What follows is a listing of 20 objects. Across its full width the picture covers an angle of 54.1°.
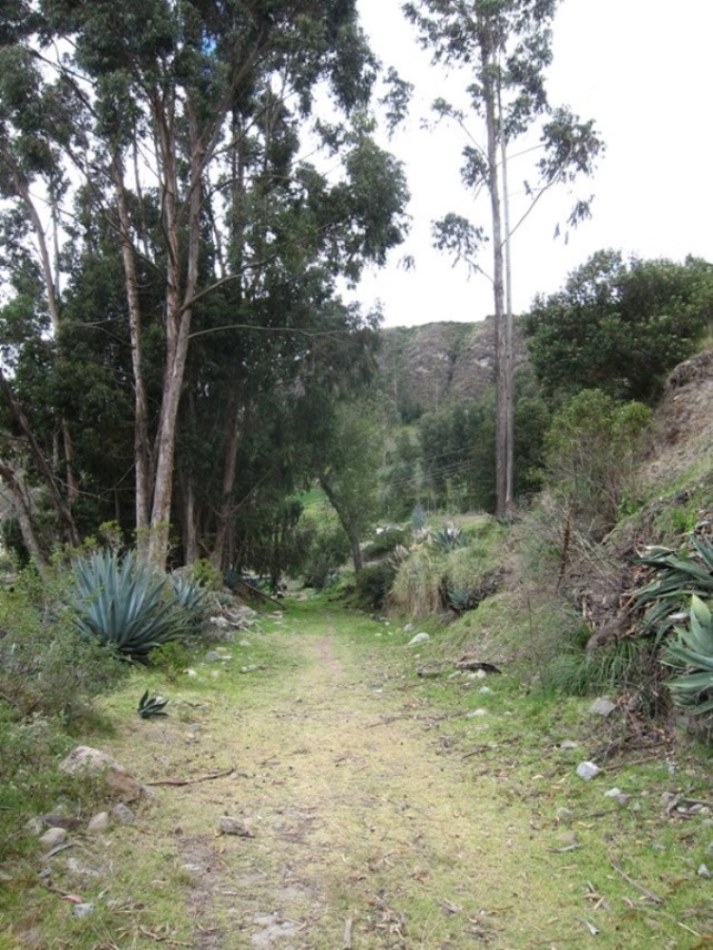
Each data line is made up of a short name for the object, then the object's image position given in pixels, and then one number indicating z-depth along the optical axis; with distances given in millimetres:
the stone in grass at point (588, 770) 4594
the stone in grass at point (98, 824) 3656
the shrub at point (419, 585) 13500
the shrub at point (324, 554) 33409
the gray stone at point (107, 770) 4031
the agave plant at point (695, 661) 4230
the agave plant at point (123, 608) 8078
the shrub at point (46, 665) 4738
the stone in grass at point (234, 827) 3916
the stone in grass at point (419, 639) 11453
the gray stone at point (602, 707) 5223
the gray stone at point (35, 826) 3469
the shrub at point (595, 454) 9117
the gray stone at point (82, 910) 2902
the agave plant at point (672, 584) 5090
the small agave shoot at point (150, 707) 6086
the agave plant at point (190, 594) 11016
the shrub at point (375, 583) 21766
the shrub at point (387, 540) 28142
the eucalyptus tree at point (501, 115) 20078
